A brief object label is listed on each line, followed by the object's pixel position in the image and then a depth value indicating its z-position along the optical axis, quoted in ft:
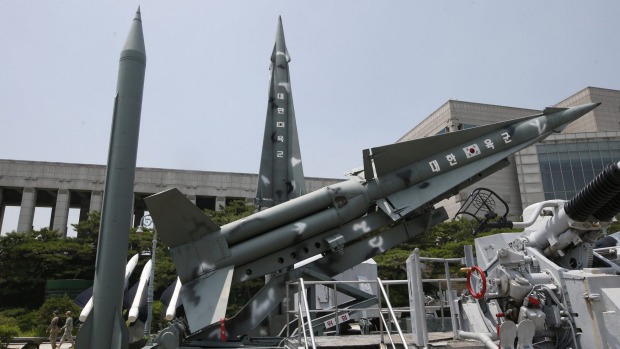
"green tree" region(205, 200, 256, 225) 82.79
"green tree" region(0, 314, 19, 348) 39.37
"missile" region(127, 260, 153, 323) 28.96
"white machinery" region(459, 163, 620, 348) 16.46
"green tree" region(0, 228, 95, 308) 76.79
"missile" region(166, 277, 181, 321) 27.96
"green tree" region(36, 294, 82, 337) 59.62
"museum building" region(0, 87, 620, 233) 108.27
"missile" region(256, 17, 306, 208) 37.60
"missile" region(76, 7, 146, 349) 23.90
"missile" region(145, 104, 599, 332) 26.32
